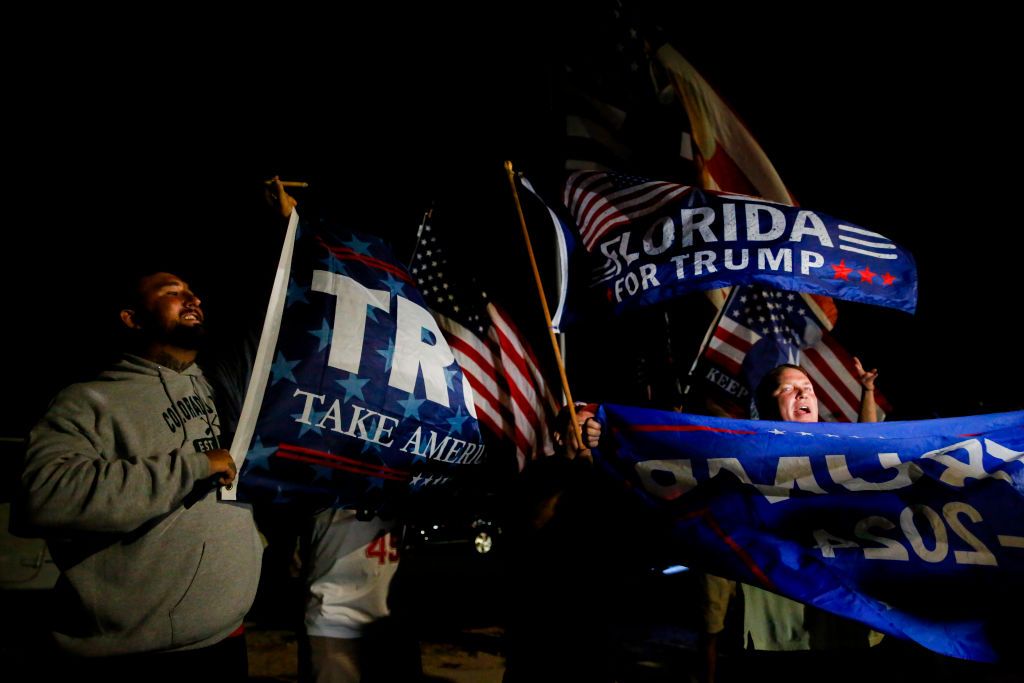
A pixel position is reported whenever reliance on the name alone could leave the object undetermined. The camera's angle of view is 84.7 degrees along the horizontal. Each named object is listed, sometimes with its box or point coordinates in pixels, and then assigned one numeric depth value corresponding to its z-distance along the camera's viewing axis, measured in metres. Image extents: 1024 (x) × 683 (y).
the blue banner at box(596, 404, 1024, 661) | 2.65
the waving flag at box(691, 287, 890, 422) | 6.16
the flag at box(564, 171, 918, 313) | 3.83
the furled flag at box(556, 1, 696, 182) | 5.89
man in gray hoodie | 2.19
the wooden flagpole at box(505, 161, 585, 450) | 3.28
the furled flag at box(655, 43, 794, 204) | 5.49
